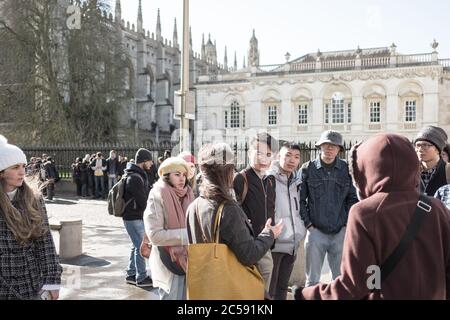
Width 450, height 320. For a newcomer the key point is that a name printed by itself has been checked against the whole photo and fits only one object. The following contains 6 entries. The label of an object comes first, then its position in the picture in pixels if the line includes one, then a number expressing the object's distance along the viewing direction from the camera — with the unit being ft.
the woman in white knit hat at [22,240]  9.66
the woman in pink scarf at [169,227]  12.79
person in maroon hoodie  7.10
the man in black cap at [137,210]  20.92
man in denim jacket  16.01
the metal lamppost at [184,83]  33.60
